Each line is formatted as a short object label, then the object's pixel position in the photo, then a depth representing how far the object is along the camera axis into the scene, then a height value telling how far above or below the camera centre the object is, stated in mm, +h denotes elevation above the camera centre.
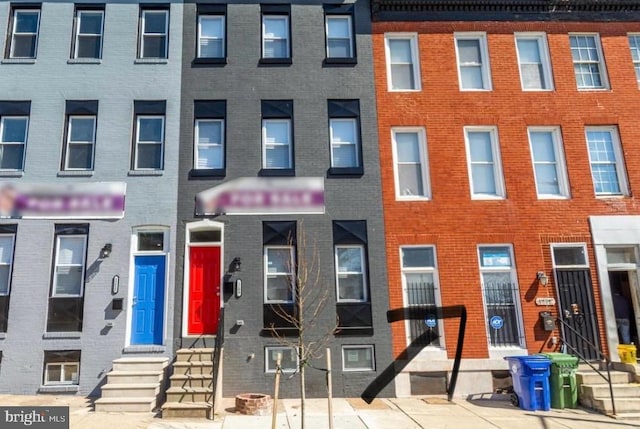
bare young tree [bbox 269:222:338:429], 10547 +198
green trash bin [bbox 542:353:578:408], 9305 -1635
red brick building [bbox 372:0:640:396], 10898 +3339
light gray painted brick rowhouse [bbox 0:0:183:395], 10273 +3155
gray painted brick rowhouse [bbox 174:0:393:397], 10570 +3064
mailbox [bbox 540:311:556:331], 10711 -420
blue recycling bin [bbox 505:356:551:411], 9125 -1607
